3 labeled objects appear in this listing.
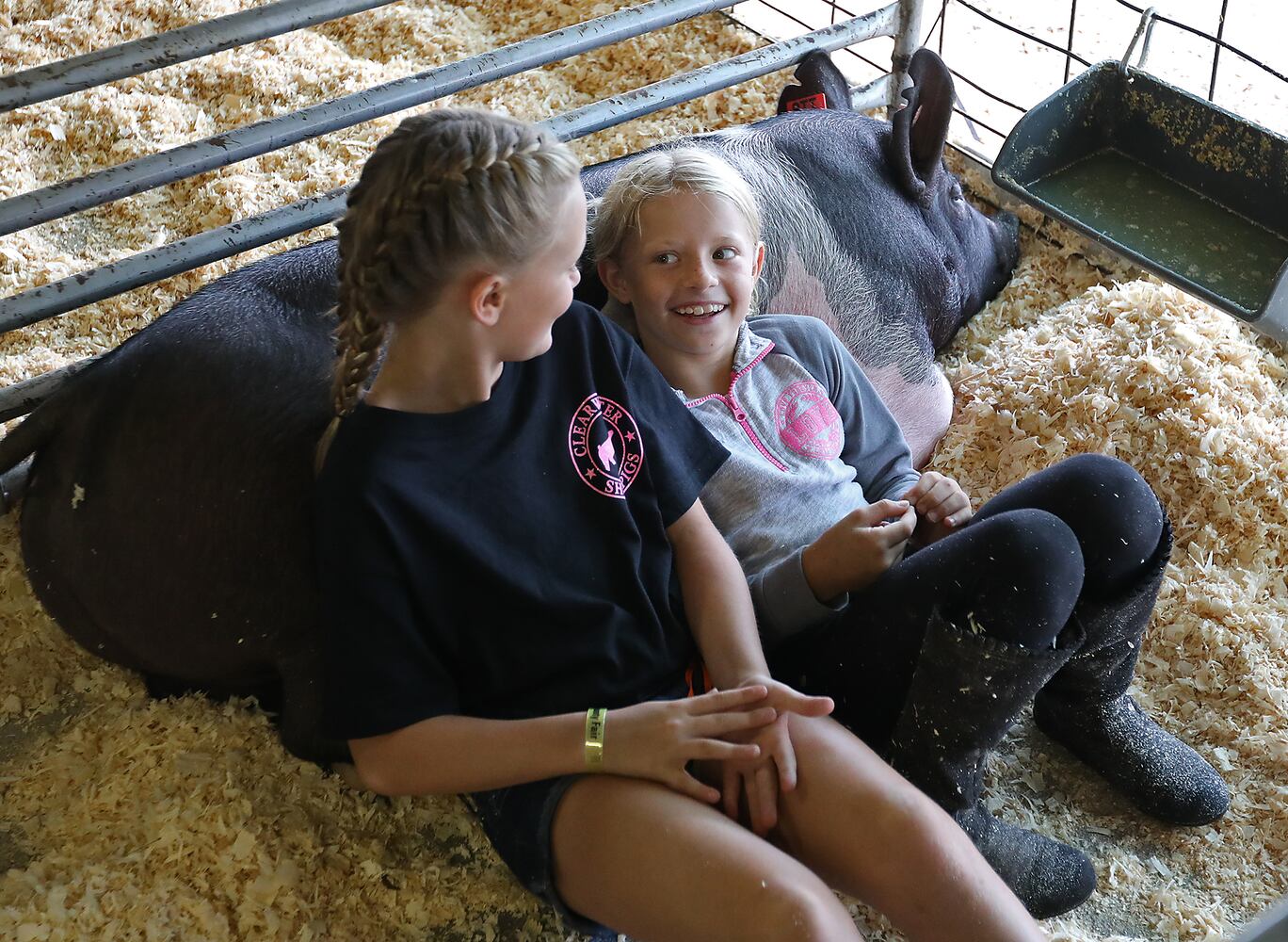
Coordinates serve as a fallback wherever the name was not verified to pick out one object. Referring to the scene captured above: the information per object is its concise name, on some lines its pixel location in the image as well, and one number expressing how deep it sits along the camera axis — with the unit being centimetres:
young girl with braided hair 124
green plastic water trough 195
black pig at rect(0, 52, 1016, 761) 161
